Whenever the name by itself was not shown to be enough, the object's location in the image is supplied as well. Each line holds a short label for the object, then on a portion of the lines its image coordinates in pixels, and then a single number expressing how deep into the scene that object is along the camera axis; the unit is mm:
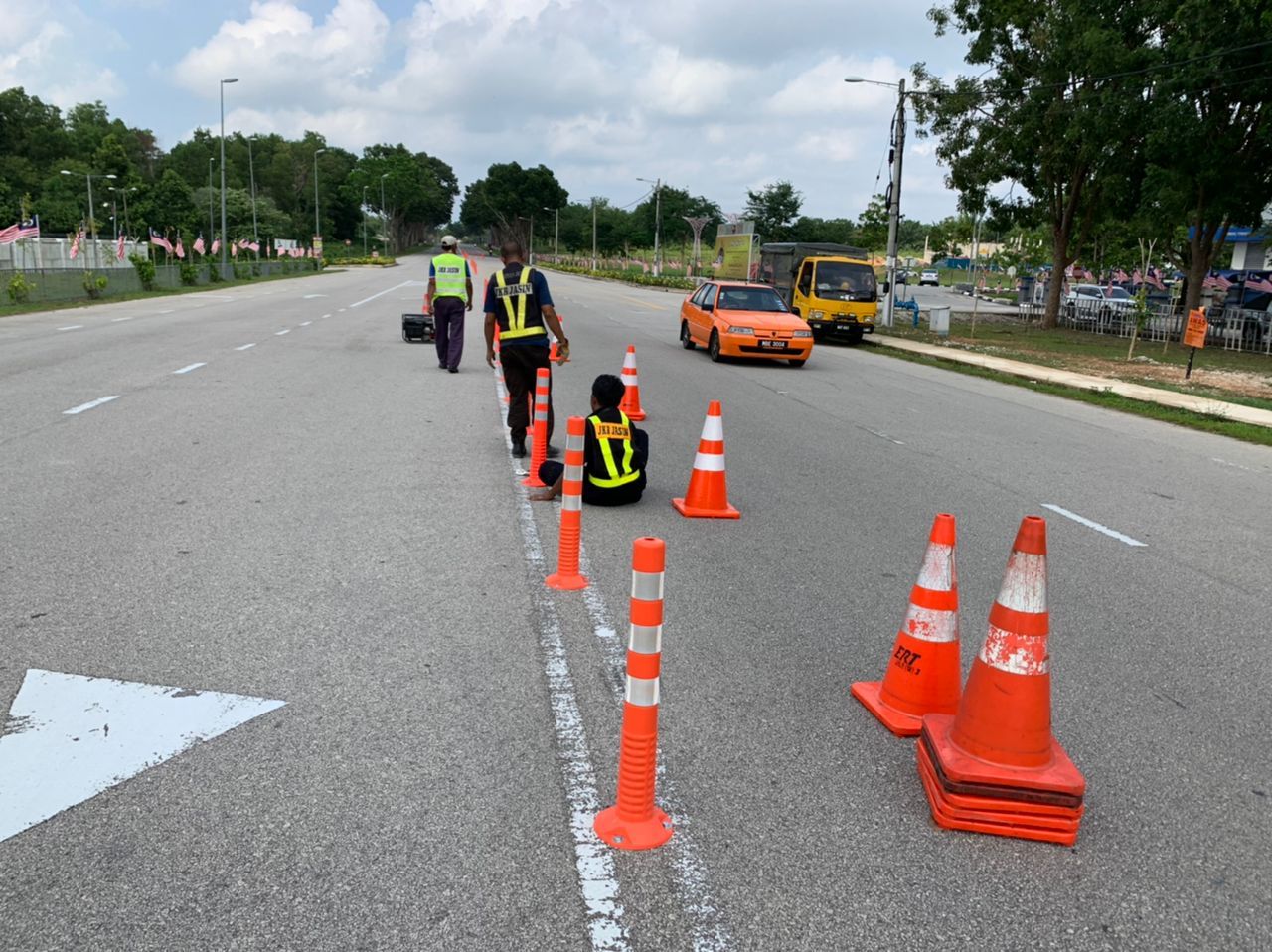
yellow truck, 26156
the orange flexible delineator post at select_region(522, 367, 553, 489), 8148
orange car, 19062
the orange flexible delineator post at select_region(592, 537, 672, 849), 2988
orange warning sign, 18359
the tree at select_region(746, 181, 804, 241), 102750
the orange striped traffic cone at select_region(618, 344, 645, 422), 11023
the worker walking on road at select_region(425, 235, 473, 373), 15102
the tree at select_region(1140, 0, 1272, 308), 22609
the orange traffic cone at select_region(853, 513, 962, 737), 4023
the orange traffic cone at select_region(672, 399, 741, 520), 7219
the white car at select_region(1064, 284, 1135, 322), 35438
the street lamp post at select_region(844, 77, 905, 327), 31328
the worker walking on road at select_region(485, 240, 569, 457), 8820
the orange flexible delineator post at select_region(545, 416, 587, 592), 5586
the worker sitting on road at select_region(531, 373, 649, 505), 7293
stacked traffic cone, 3305
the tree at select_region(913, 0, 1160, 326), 25984
